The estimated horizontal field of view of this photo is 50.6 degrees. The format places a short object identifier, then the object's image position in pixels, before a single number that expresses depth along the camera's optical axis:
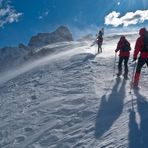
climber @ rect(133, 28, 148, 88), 5.69
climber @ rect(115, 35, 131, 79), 6.98
